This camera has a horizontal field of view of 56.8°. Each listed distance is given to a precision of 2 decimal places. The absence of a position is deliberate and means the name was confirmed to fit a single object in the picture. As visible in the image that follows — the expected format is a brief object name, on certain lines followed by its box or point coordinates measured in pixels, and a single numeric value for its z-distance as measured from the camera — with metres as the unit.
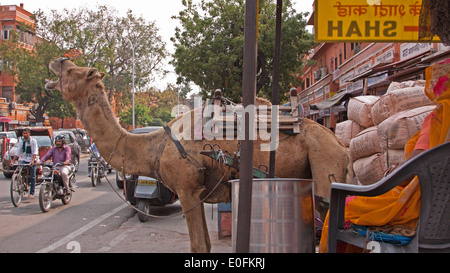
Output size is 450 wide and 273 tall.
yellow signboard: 4.89
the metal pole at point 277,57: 3.54
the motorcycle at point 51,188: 10.28
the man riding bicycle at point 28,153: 11.88
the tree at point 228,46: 23.27
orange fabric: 2.75
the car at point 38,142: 17.61
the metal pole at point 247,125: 2.46
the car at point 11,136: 24.70
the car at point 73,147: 20.19
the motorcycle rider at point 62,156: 11.07
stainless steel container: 2.81
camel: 4.77
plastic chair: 2.37
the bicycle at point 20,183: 10.92
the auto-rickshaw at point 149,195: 9.07
